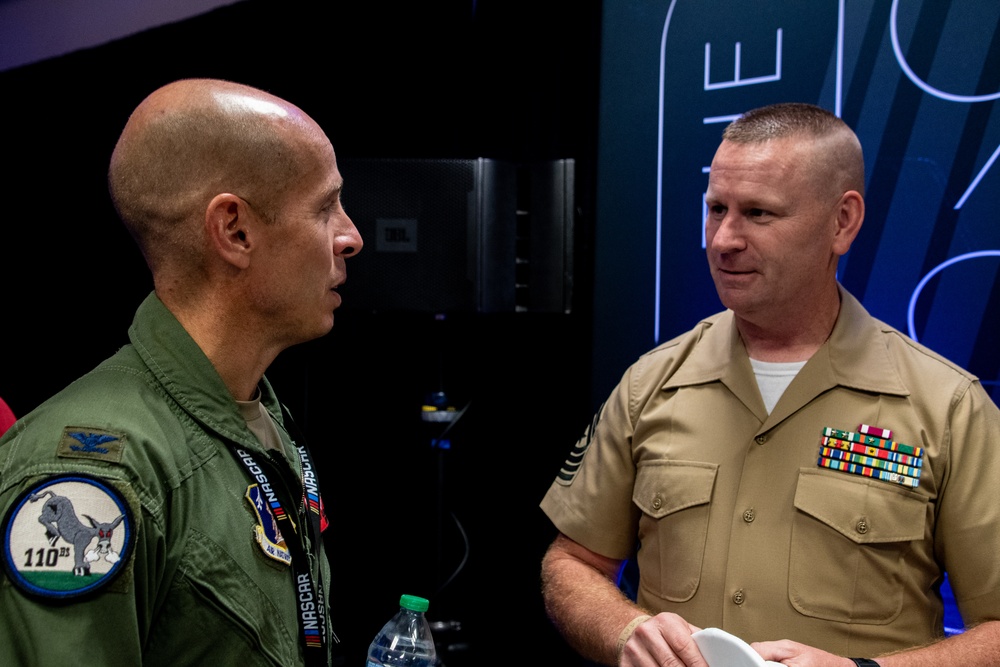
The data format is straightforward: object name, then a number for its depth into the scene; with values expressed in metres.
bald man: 1.03
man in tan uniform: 1.79
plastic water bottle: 1.68
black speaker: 3.18
